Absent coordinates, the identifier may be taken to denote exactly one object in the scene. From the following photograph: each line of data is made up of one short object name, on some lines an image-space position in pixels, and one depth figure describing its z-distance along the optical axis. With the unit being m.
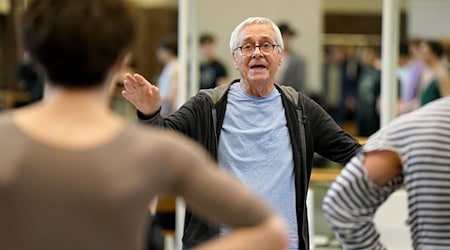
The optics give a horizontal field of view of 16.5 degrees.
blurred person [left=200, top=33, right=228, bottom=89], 12.76
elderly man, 5.79
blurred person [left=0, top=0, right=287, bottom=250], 2.90
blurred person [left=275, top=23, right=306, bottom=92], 13.85
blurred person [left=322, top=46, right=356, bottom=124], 19.43
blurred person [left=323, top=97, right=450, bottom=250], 3.83
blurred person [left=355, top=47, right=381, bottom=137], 12.92
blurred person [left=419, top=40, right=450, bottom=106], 11.54
